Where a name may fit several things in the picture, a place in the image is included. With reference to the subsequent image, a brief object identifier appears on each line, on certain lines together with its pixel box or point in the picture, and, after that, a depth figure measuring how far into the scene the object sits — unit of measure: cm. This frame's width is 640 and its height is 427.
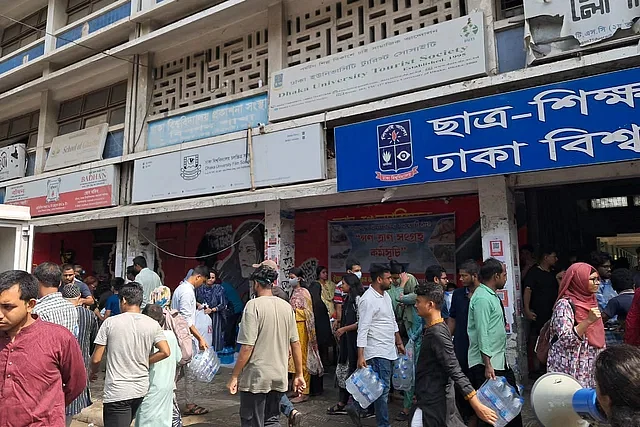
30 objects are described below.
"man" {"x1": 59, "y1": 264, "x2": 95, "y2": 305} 601
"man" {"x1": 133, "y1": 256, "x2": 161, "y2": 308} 687
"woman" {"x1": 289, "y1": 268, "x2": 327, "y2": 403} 611
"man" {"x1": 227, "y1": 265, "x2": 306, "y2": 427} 362
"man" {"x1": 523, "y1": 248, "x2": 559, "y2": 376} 591
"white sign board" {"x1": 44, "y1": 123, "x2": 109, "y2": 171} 1045
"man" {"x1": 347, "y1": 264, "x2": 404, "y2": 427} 463
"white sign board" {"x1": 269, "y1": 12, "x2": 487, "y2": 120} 598
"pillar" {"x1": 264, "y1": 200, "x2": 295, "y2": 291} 782
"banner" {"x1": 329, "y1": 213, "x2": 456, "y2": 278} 742
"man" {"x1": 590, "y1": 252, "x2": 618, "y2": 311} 539
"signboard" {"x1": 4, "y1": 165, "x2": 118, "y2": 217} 994
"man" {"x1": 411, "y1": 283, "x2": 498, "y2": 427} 296
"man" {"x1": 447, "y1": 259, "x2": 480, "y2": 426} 421
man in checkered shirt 352
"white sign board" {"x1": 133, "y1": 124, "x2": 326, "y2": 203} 718
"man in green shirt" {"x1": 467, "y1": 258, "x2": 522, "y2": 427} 384
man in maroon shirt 226
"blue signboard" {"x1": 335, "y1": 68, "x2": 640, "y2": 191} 478
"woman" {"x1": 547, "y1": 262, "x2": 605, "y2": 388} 356
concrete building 533
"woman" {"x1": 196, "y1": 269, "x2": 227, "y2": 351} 774
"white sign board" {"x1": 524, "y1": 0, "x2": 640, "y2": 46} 500
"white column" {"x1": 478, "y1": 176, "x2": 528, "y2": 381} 561
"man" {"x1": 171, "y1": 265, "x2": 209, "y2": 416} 522
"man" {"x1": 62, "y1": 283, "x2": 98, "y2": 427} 365
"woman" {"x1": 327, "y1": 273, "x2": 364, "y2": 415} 538
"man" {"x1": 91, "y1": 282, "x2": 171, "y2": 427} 336
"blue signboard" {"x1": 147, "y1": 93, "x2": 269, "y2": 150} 809
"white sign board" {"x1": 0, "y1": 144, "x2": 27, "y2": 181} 1230
